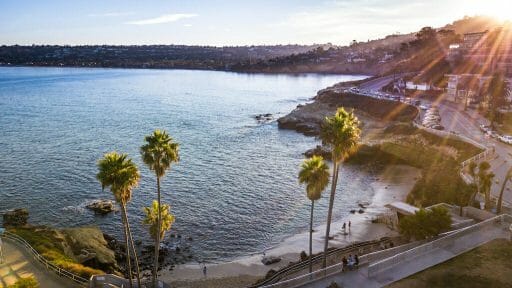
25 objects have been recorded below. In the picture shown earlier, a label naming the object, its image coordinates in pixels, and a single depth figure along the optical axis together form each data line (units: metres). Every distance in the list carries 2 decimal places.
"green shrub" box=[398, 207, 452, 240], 32.91
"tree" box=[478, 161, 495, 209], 36.88
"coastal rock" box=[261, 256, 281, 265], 40.72
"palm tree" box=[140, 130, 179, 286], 29.84
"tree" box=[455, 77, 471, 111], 99.34
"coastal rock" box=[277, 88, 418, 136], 101.91
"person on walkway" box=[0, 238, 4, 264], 30.80
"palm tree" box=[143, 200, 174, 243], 32.16
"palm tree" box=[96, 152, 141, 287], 27.59
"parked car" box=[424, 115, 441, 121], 81.07
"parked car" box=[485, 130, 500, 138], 64.21
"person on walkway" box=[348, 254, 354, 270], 27.43
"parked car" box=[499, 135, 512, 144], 59.81
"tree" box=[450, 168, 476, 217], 39.59
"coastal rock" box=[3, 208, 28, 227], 47.97
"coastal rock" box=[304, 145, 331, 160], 76.81
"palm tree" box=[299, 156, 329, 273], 30.33
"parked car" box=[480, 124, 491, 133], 68.90
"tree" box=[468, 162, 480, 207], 39.72
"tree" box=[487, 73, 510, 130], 78.26
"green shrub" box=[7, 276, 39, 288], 22.38
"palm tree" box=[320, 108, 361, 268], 29.52
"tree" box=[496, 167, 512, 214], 35.84
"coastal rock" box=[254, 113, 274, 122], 122.56
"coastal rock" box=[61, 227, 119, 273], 37.16
